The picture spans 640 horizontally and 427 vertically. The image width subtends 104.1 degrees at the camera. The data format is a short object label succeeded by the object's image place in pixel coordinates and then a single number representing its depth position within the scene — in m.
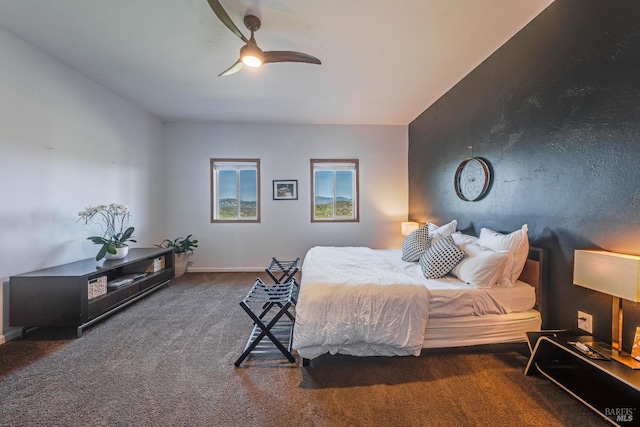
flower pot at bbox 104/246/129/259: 2.97
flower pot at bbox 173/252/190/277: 4.23
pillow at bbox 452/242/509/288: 2.00
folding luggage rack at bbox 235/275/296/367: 1.93
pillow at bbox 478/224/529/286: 2.03
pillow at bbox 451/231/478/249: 2.59
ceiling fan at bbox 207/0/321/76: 1.98
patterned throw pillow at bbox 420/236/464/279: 2.29
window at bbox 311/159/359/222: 4.76
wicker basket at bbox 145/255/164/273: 3.45
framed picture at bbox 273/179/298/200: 4.66
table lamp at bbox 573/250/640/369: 1.32
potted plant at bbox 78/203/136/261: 2.83
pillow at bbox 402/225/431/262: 2.88
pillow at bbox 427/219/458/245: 2.98
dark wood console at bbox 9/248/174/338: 2.20
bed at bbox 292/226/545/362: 1.82
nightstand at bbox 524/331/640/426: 1.31
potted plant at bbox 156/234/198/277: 4.22
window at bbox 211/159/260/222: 4.69
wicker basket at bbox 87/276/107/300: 2.46
